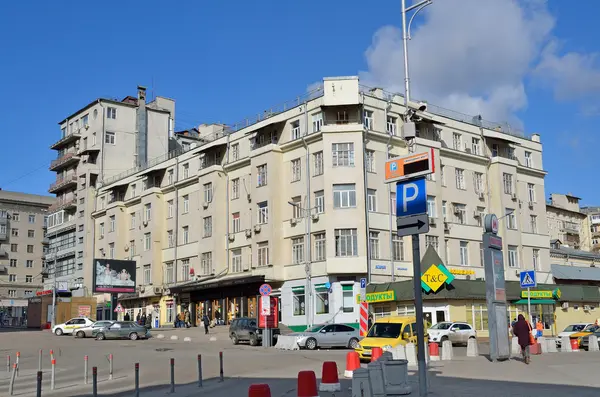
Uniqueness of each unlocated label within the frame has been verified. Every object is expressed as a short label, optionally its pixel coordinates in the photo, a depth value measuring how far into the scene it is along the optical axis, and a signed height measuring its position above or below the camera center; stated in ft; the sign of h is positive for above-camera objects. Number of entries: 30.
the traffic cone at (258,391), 33.14 -3.85
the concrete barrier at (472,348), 81.15 -4.91
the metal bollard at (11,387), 58.38 -6.01
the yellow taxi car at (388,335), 74.59 -2.98
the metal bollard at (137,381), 52.35 -5.23
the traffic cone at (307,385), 39.24 -4.27
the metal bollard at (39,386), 44.83 -4.59
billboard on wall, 183.21 +10.47
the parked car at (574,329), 115.27 -4.31
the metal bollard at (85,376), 67.62 -6.05
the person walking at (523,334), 68.69 -2.92
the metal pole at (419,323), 39.28 -0.90
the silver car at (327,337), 108.17 -4.38
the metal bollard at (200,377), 57.60 -5.50
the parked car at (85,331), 154.61 -3.60
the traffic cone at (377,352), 54.09 -3.43
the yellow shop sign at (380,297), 139.83 +2.47
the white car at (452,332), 117.91 -4.37
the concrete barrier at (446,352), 77.25 -5.05
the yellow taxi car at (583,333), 108.47 -4.68
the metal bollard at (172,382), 56.09 -5.65
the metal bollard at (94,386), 49.08 -5.13
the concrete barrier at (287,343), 108.37 -5.13
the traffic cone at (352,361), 53.94 -4.11
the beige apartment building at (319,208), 151.33 +25.60
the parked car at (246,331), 119.96 -3.46
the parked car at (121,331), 146.61 -3.65
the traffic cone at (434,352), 77.64 -5.09
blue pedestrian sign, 99.19 +3.69
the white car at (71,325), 159.02 -2.26
